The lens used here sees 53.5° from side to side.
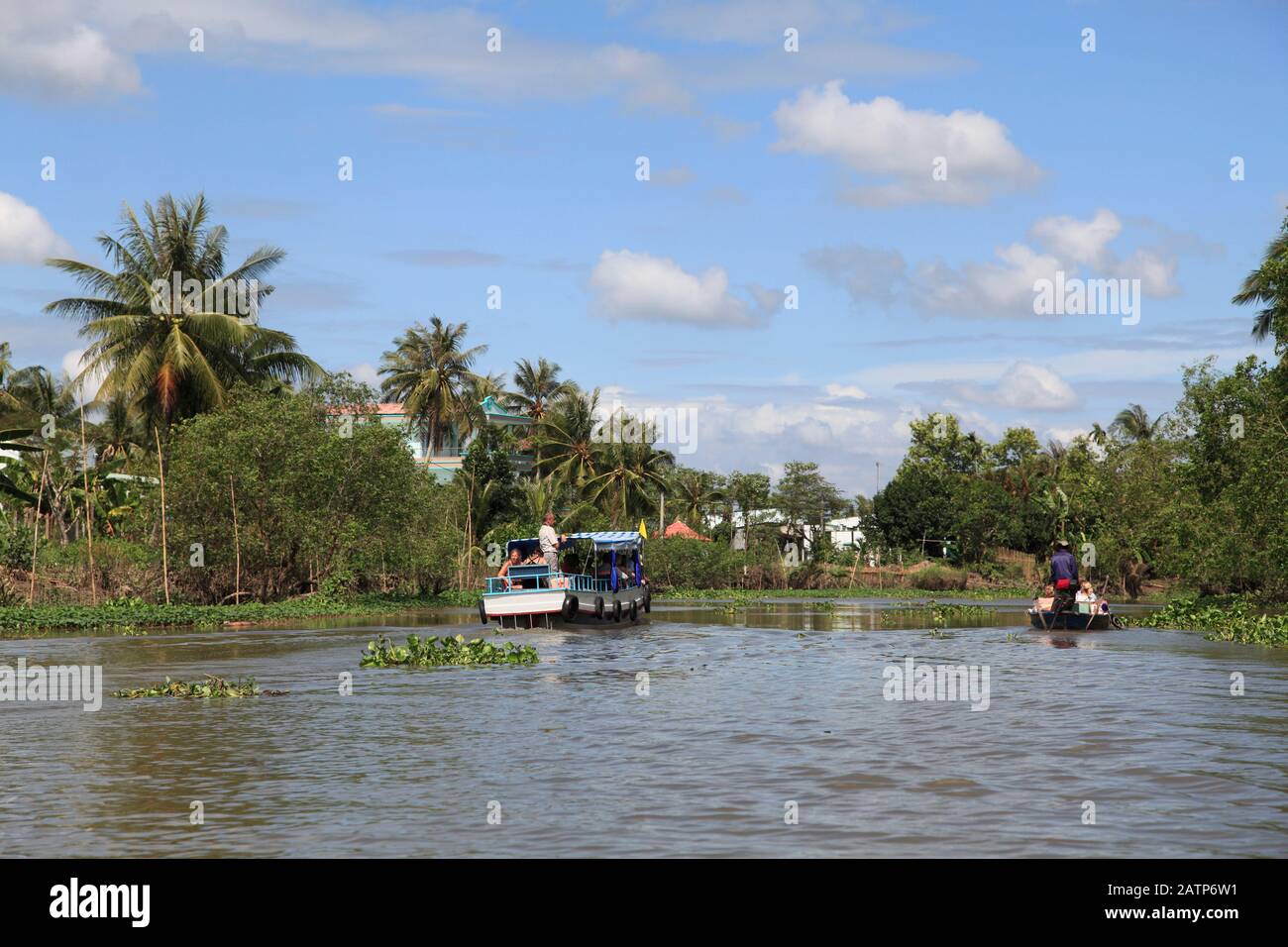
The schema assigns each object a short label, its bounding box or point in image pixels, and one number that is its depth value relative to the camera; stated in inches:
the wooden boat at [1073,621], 1224.8
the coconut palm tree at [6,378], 2075.2
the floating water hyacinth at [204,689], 705.6
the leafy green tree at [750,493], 3341.5
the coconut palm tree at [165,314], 1599.4
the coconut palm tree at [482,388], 2682.1
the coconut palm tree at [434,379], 2647.6
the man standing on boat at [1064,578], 1219.2
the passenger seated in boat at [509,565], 1282.2
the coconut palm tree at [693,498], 3250.5
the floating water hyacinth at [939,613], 1554.6
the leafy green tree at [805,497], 3417.8
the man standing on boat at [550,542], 1269.7
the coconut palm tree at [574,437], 2581.2
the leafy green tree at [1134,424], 3223.4
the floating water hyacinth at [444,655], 890.7
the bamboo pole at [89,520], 1370.6
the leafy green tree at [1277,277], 1034.7
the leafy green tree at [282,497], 1595.7
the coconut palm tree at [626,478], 2534.4
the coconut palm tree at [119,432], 1759.4
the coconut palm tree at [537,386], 3038.9
